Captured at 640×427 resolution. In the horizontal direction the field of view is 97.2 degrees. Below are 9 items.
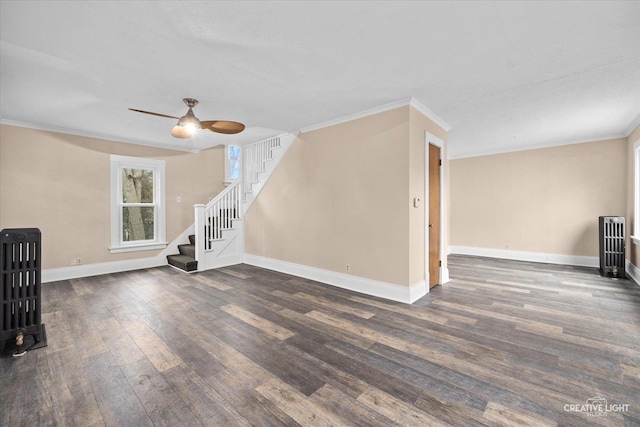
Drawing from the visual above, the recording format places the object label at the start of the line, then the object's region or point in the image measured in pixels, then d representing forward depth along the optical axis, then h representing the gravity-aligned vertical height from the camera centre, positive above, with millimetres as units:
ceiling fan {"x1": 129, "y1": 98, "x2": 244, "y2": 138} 3334 +1099
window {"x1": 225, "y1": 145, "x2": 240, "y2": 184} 6953 +1285
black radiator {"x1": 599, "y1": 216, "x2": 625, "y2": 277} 4727 -555
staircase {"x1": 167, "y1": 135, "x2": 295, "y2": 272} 5402 -41
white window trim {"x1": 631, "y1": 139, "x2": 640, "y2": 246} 4531 +375
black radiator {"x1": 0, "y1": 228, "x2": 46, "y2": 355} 2500 -660
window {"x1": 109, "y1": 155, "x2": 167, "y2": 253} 5375 +214
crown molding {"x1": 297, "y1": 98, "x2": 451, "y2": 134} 3608 +1440
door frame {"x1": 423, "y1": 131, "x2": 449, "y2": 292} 3960 +151
